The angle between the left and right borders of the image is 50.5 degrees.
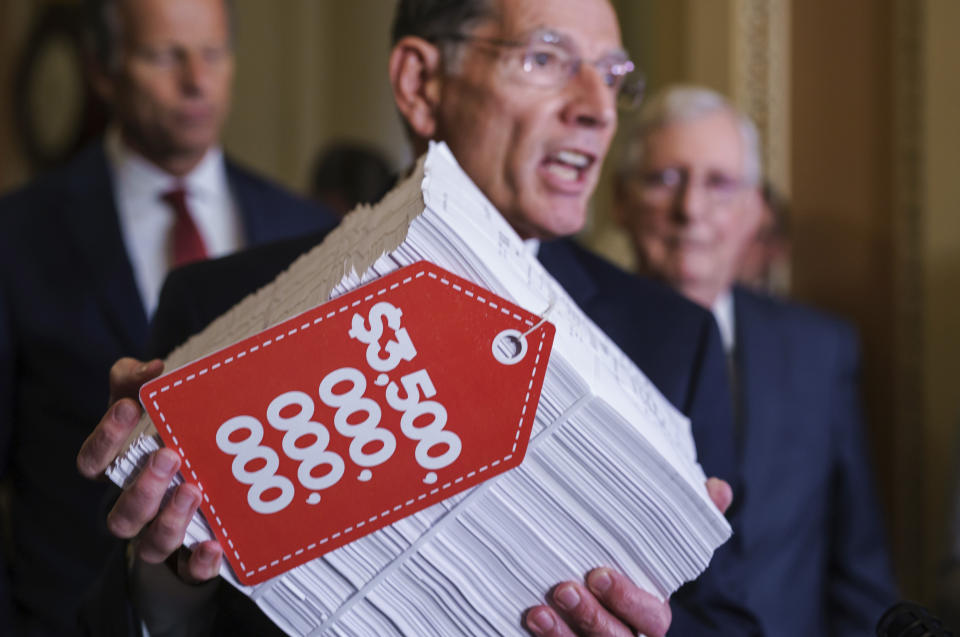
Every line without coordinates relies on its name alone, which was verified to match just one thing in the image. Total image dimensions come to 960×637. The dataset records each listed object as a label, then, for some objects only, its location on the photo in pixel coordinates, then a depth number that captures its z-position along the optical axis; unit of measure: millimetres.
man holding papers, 1152
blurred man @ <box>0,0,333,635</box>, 1757
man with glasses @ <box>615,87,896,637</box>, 2049
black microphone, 821
